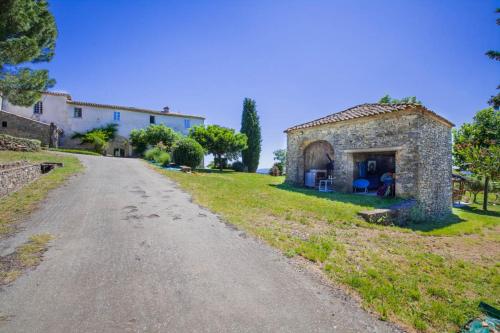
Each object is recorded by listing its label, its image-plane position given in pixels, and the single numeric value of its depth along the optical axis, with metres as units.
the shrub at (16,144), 16.06
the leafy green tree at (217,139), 24.30
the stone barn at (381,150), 11.33
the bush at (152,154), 22.03
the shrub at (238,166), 30.36
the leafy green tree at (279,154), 43.98
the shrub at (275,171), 26.92
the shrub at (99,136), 28.83
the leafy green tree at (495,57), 6.68
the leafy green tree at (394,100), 26.80
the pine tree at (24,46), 8.89
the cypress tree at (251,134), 32.56
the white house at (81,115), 28.61
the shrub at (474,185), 22.00
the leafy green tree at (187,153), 18.84
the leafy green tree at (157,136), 26.91
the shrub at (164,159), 19.09
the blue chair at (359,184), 13.46
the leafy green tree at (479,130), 18.88
